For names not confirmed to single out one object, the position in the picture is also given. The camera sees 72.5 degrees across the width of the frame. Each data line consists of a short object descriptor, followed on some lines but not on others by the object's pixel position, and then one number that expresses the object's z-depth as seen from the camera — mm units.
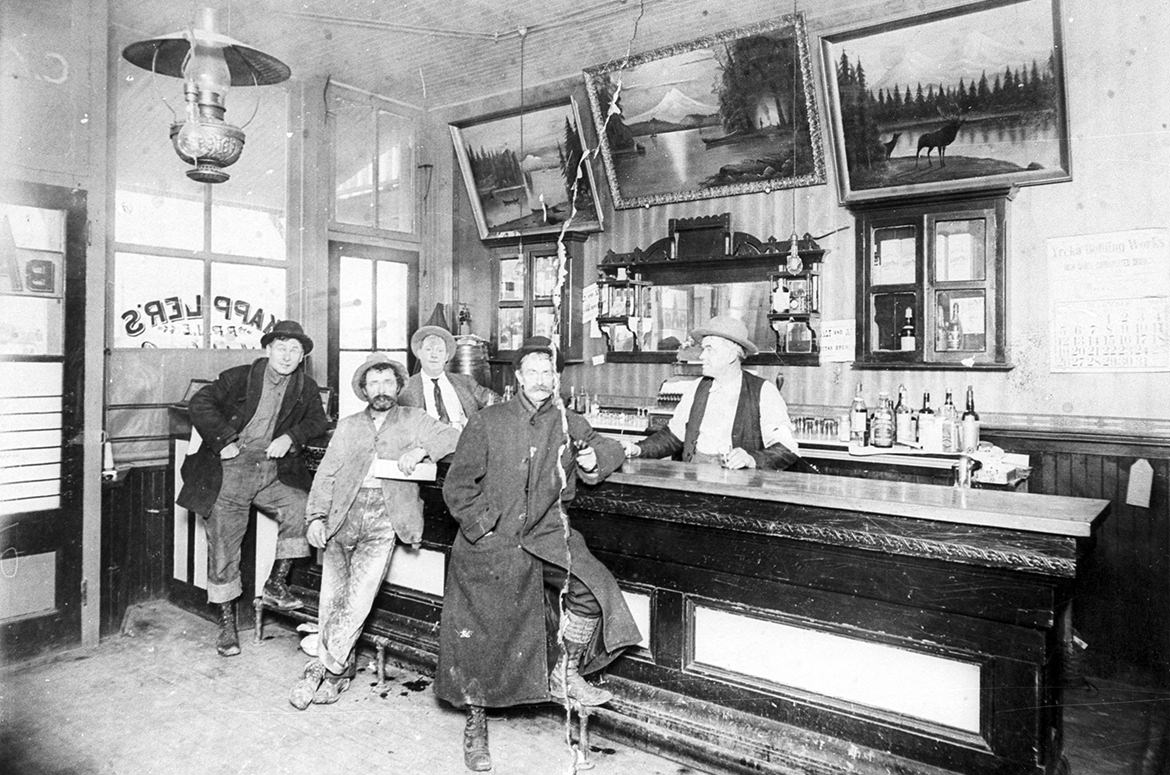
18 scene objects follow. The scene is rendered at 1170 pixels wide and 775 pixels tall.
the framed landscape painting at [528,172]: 6102
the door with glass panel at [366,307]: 6039
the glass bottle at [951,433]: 4465
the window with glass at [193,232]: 4723
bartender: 3811
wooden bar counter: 2137
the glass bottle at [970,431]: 4445
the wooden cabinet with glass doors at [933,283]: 4547
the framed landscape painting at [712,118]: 4980
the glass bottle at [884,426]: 4664
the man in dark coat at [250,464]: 4043
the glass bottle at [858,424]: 4758
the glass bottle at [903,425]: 4652
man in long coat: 2742
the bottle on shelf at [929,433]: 4477
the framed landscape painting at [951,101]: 4199
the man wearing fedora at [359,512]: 3334
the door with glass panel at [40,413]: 3729
